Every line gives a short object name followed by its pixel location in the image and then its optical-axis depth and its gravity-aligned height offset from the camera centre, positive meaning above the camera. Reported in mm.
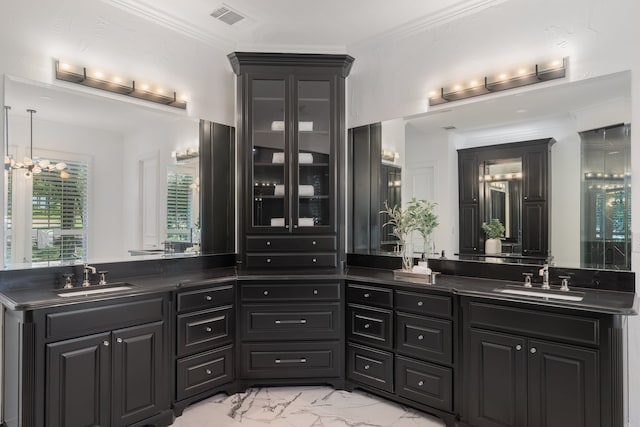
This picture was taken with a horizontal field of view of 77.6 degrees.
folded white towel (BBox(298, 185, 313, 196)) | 3463 +263
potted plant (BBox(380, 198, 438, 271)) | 3219 -16
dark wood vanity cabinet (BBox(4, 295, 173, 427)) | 2053 -816
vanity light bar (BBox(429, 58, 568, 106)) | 2602 +978
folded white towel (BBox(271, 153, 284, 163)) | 3457 +541
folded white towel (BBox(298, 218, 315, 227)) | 3471 -17
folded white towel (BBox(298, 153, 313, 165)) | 3469 +544
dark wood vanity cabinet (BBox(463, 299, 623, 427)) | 2021 -815
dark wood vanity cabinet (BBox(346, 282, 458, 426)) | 2596 -887
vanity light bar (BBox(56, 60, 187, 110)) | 2641 +984
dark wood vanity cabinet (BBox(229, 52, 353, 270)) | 3408 +587
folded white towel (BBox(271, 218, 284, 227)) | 3438 -16
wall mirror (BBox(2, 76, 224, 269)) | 2512 +281
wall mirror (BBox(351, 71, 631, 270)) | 2449 +504
